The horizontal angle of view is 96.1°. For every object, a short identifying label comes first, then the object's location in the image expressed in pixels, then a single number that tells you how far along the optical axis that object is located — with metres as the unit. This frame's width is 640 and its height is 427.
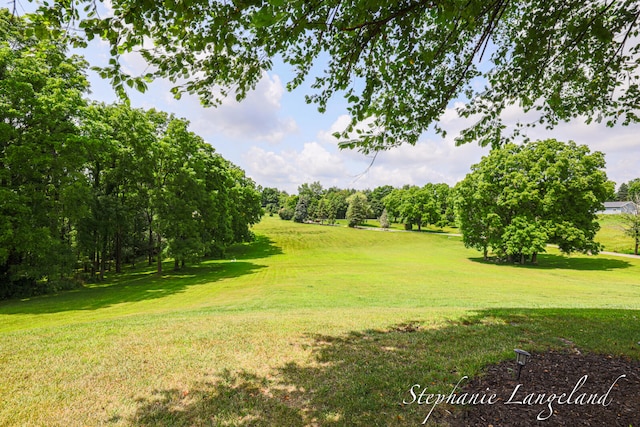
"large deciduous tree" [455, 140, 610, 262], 26.92
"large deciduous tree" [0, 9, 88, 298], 14.36
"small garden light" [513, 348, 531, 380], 3.87
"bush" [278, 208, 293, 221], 92.81
